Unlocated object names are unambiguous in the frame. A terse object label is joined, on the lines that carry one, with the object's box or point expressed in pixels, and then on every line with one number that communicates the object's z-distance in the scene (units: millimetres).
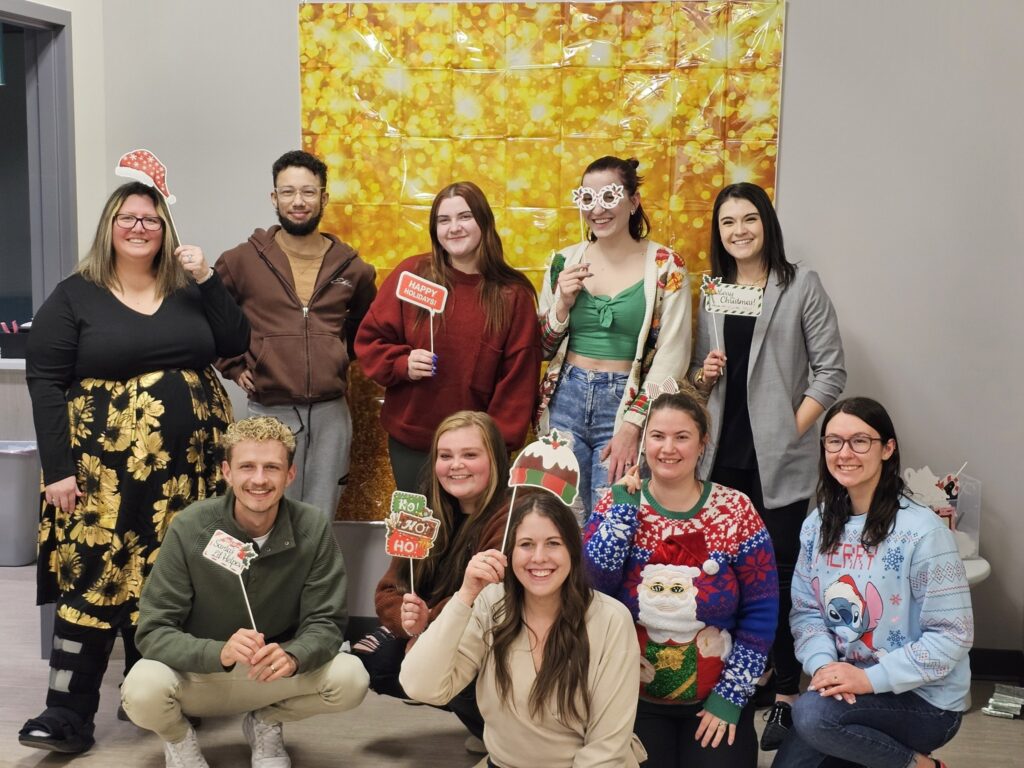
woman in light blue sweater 2221
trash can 4609
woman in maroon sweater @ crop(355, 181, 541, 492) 2996
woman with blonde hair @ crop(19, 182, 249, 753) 2723
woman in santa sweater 2291
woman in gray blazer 2932
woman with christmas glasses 2910
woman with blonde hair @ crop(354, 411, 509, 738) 2543
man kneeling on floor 2477
